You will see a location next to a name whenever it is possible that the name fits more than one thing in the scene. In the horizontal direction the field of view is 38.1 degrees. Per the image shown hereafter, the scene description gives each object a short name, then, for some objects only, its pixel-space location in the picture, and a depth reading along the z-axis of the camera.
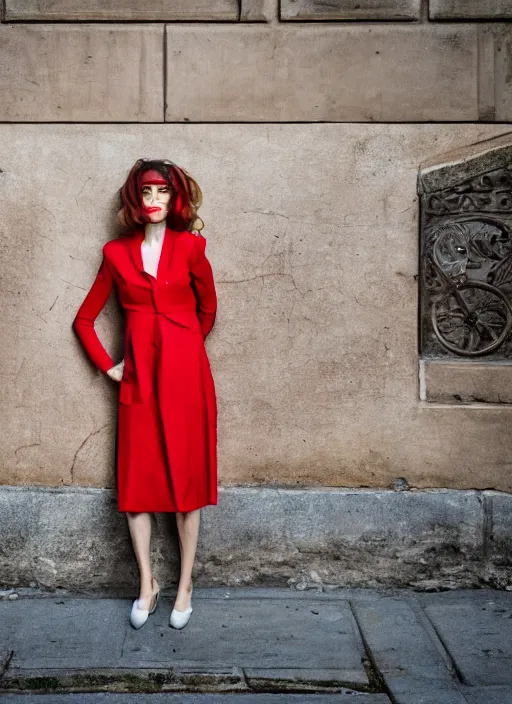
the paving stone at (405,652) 3.06
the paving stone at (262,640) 3.26
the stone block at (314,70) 3.97
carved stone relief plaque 4.06
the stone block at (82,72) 3.98
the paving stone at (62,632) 3.29
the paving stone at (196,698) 3.01
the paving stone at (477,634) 3.20
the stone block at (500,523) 4.06
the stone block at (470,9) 3.96
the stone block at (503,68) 3.98
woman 3.71
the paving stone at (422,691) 3.00
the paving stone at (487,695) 2.97
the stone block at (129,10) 3.96
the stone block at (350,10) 3.96
